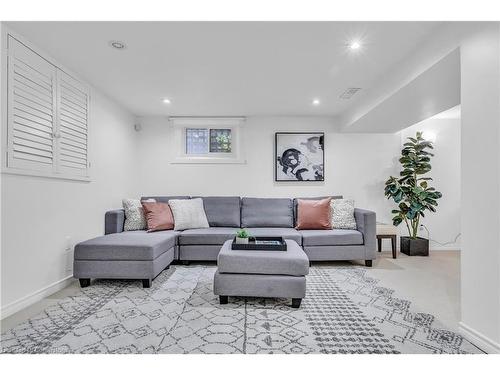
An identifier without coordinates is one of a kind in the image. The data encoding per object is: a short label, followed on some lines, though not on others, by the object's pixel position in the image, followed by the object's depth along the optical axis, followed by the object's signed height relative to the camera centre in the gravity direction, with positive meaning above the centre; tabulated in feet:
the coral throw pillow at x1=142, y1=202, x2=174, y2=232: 12.05 -1.35
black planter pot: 13.87 -2.94
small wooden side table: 13.30 -2.19
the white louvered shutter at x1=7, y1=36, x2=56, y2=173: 7.23 +2.12
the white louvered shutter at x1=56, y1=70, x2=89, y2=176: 9.11 +2.09
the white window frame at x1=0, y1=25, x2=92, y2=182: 6.95 +2.08
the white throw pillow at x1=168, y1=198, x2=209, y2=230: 12.53 -1.29
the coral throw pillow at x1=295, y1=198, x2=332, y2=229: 12.63 -1.28
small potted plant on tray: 8.68 -1.60
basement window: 15.19 +2.58
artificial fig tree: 13.62 -0.01
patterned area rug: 5.55 -3.22
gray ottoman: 7.43 -2.42
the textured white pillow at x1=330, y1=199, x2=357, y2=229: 12.55 -1.23
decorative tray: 8.10 -1.73
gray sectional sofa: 9.00 -2.05
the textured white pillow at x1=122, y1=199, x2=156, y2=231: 12.14 -1.34
